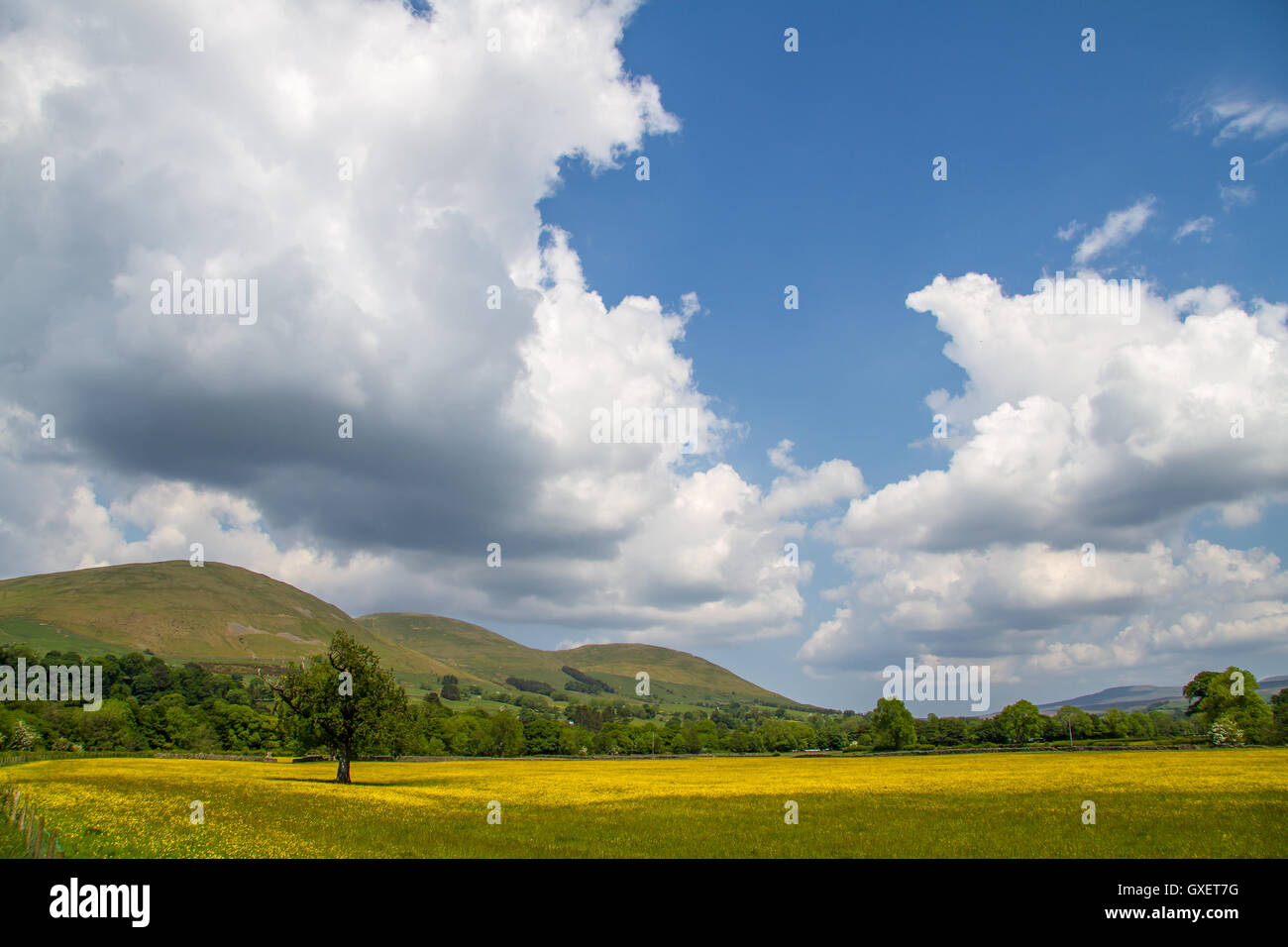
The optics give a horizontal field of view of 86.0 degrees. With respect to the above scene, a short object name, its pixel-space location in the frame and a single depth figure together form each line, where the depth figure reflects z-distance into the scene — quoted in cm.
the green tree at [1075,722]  15275
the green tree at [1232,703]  10762
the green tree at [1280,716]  10500
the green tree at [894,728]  14675
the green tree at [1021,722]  14800
